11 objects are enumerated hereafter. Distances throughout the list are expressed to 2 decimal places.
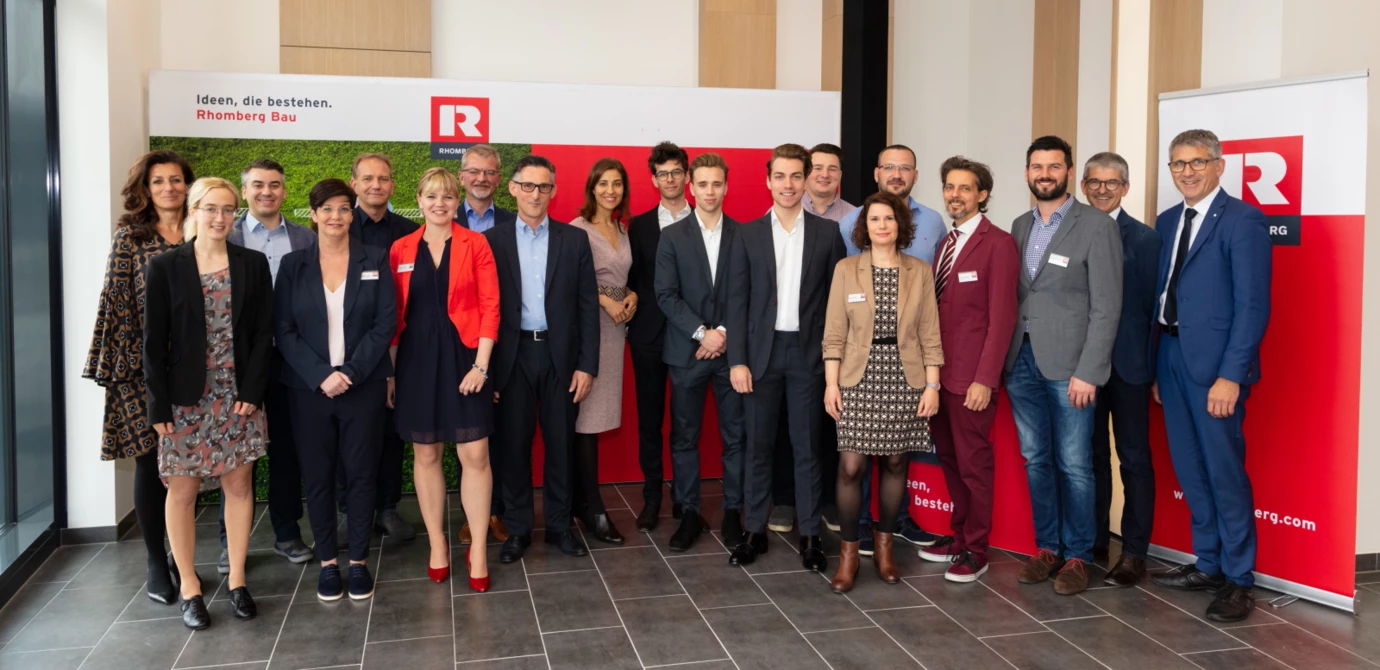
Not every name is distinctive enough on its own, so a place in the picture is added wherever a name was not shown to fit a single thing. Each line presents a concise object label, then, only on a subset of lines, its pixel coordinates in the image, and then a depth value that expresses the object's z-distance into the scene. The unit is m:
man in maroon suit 3.85
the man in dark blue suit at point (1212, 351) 3.57
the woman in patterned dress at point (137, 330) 3.53
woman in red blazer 3.79
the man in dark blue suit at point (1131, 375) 3.88
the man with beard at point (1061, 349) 3.75
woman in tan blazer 3.79
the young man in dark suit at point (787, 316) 4.07
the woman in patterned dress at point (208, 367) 3.34
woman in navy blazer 3.61
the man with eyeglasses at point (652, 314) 4.64
